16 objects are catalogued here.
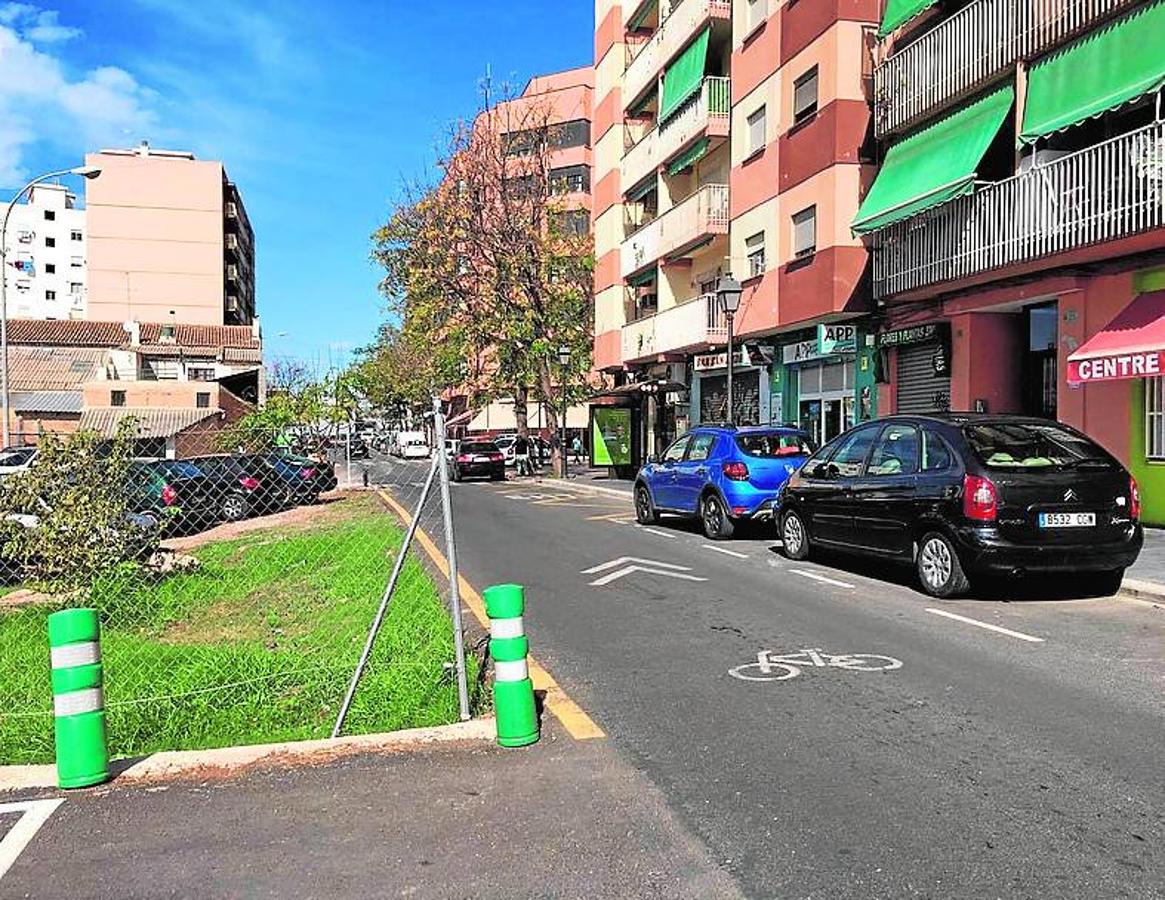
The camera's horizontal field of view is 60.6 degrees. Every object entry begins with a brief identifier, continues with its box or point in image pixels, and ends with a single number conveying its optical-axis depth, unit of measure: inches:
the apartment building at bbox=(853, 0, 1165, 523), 525.3
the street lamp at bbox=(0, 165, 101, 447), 1153.4
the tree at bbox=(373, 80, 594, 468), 1370.6
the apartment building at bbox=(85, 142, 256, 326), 3302.2
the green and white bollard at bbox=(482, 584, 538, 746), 193.5
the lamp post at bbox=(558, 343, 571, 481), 1439.5
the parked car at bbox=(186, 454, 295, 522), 537.3
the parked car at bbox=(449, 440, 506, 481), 1382.9
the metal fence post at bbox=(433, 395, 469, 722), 209.8
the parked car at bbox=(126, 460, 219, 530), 386.3
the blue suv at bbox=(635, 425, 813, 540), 552.1
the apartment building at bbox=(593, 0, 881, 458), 805.2
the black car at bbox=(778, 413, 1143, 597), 339.0
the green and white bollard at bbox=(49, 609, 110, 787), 175.6
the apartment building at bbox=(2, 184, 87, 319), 3764.8
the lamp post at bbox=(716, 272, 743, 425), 760.3
